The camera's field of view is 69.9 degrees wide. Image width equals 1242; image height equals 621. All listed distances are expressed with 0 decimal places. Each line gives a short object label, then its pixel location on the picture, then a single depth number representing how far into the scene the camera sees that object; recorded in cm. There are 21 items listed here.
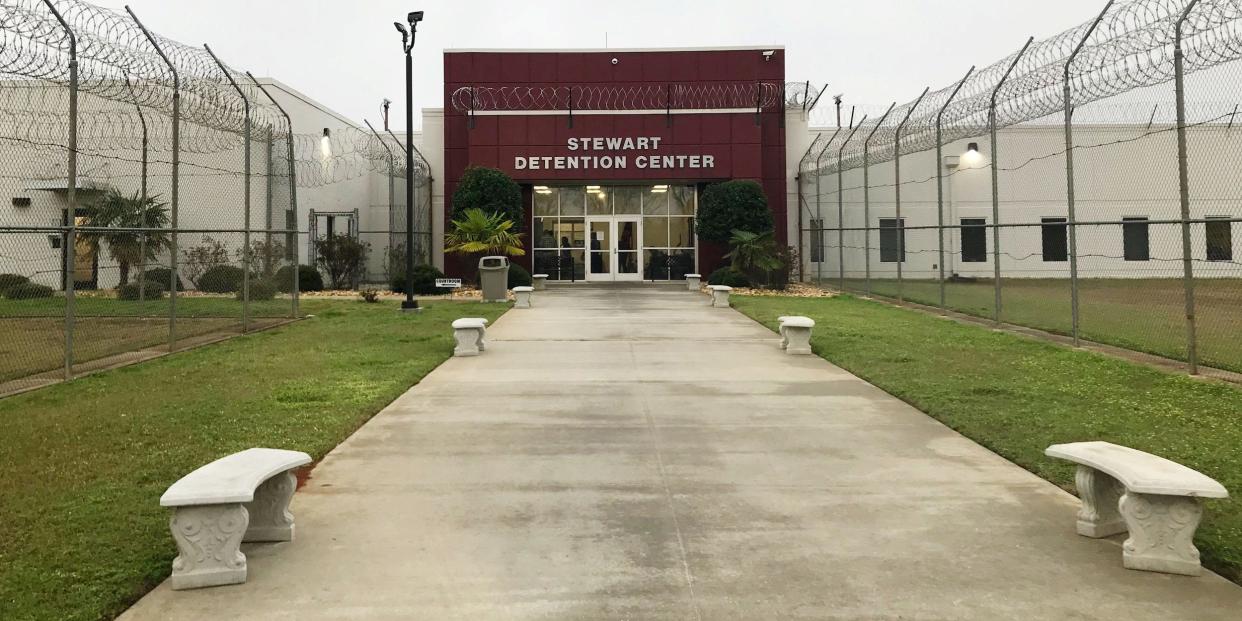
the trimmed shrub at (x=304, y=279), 2439
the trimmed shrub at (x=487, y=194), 2806
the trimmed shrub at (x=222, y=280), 2370
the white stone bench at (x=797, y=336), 1222
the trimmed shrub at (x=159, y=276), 2458
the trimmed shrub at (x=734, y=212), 2828
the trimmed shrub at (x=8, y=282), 1903
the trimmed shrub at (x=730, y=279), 2739
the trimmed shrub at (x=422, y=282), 2603
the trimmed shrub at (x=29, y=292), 1994
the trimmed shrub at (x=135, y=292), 2184
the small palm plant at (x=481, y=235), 2630
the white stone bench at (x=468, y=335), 1226
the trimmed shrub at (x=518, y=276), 2773
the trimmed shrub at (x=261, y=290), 2116
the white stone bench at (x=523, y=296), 2145
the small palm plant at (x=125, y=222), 2180
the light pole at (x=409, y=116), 1922
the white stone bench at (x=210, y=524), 397
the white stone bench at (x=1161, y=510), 409
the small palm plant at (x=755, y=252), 2608
